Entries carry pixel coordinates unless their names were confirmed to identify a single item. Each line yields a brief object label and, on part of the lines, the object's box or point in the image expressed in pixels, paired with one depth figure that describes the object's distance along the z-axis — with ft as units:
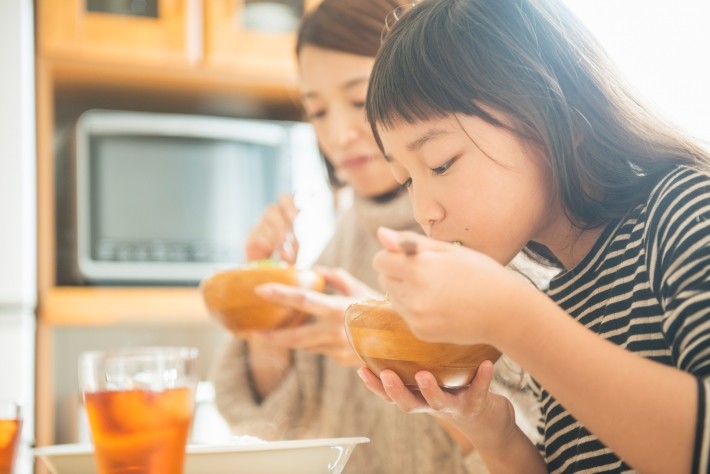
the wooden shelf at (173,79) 7.66
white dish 2.55
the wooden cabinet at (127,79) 7.40
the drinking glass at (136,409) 2.26
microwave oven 7.55
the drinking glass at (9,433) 2.87
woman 4.75
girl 2.61
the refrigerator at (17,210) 7.04
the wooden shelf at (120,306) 7.38
